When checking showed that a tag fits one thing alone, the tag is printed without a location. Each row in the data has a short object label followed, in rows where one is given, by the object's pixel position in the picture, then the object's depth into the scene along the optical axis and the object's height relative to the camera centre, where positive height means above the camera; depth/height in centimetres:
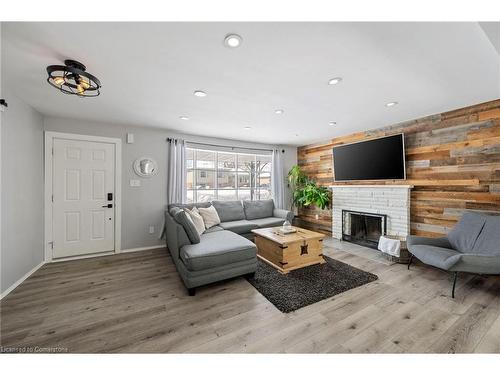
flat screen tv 342 +57
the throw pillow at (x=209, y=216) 363 -47
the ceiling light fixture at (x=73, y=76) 169 +104
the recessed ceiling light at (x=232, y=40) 141 +111
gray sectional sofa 217 -75
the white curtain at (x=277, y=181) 521 +25
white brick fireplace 337 -26
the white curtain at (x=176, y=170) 393 +43
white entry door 315 -8
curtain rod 427 +105
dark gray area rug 208 -113
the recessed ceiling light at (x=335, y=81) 201 +114
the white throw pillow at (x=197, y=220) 325 -48
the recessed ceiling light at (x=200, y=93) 231 +117
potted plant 468 -2
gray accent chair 209 -73
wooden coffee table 275 -87
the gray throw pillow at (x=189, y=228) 246 -46
